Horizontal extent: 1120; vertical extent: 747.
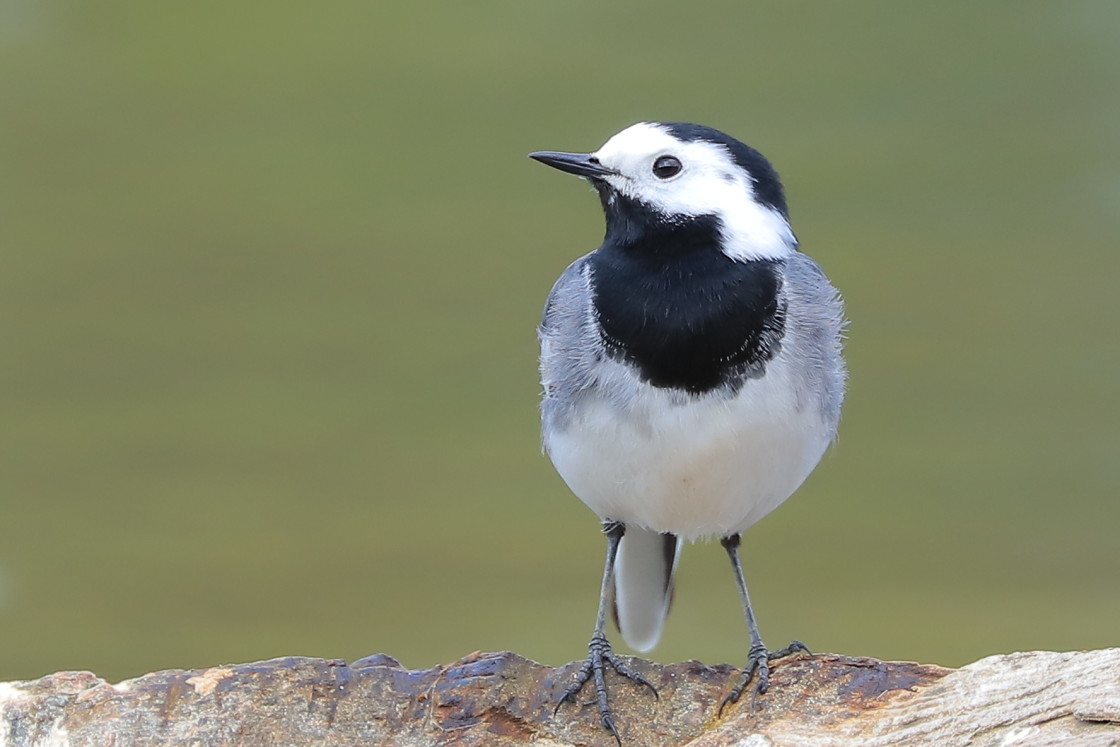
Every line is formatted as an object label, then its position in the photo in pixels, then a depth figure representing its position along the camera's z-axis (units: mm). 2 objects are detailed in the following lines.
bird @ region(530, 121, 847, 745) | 7707
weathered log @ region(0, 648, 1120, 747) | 7187
